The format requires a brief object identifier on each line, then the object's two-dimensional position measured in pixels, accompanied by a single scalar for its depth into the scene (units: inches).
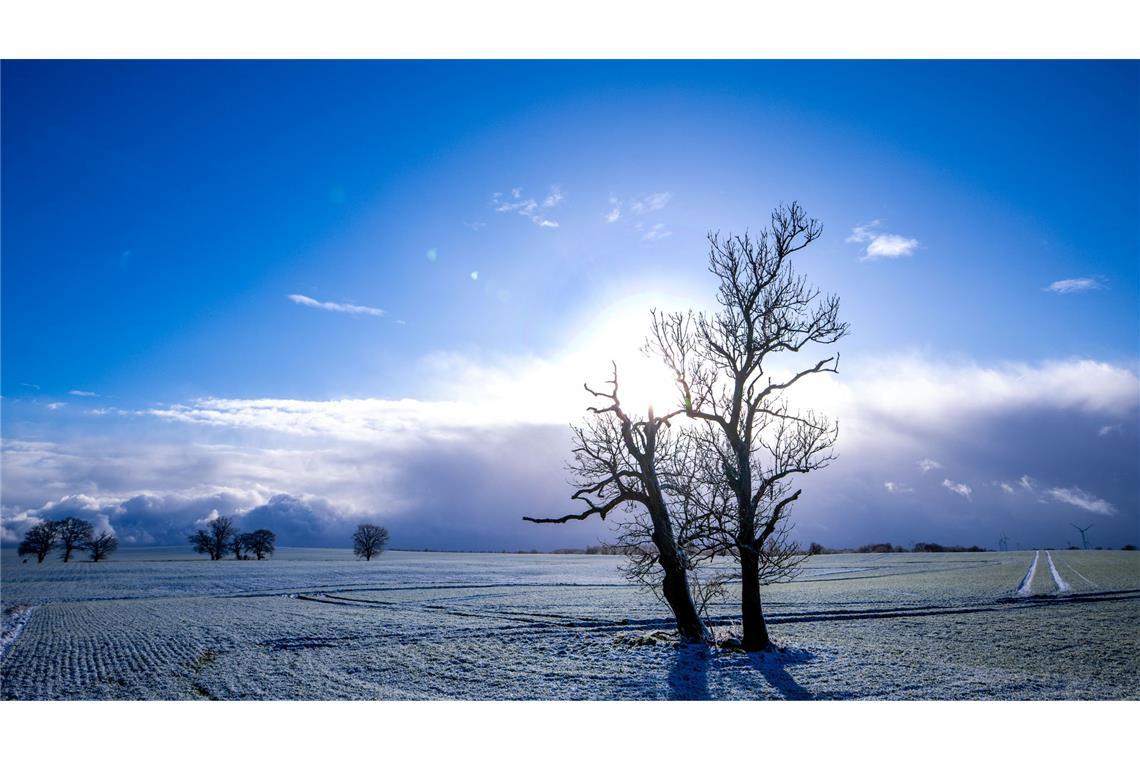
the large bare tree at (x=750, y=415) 684.7
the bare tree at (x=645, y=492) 769.6
